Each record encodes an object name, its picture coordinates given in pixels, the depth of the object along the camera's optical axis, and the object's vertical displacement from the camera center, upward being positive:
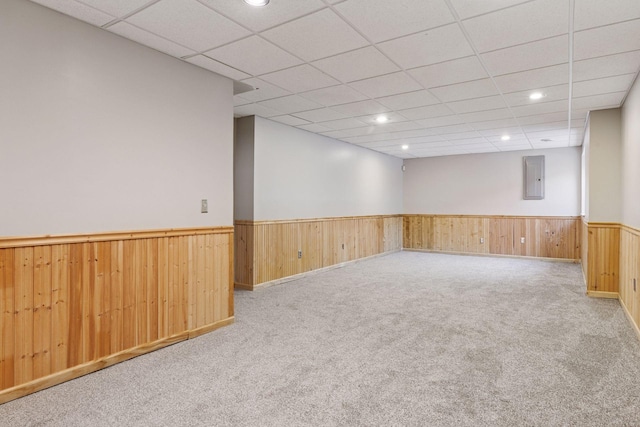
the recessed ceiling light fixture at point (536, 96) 4.13 +1.37
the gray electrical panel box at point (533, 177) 8.06 +0.86
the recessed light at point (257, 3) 2.31 +1.34
